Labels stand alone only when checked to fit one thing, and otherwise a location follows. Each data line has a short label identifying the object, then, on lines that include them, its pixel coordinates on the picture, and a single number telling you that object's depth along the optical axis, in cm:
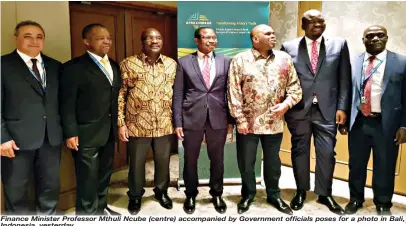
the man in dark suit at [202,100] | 246
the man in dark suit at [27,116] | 203
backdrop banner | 285
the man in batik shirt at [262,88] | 241
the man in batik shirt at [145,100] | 241
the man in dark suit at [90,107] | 219
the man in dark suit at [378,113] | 231
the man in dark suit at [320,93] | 246
